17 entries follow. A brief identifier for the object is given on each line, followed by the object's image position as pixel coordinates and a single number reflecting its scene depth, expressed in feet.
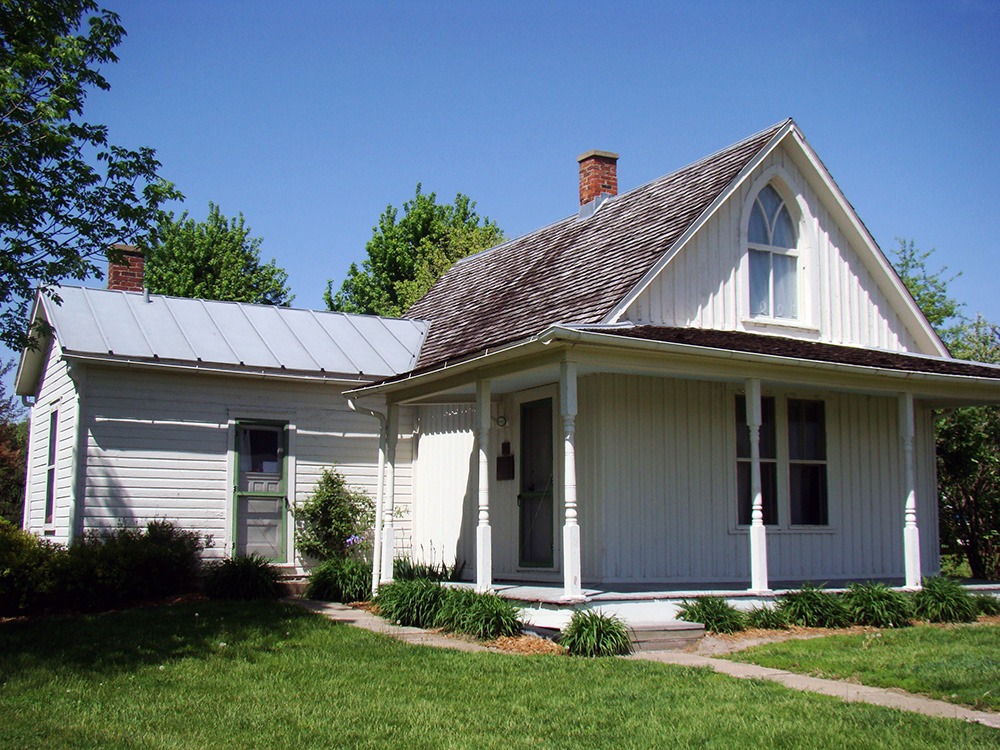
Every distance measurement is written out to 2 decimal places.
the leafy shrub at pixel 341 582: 47.75
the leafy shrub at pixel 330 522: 50.93
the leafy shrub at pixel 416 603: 39.70
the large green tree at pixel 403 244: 119.44
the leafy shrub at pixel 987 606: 40.93
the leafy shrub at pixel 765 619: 36.58
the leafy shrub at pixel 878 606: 37.78
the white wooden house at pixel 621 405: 40.93
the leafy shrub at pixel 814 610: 37.35
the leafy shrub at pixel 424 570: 47.96
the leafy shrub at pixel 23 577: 41.83
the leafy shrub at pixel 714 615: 35.58
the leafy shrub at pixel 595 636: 31.94
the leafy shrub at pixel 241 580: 45.24
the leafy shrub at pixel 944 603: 39.27
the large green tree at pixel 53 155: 35.12
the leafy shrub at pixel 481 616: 35.45
